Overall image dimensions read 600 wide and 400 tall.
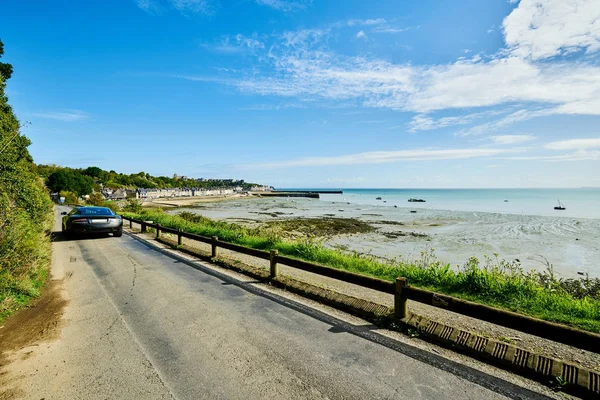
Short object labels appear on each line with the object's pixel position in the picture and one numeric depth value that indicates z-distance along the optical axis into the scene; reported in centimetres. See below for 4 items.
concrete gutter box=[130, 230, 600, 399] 325
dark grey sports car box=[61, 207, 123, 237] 1345
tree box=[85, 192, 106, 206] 3450
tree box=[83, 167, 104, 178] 13212
